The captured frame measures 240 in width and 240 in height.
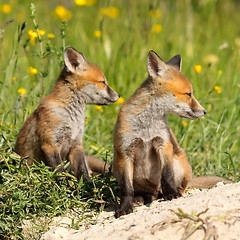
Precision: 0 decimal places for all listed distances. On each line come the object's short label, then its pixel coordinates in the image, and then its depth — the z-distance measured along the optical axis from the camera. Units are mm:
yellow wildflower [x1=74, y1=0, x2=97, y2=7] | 17975
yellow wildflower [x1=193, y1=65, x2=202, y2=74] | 14760
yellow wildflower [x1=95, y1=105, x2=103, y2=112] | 14679
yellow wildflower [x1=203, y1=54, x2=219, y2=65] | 18391
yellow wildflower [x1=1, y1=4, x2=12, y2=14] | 18108
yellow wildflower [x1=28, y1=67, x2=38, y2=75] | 13570
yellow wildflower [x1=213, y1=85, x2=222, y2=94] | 14359
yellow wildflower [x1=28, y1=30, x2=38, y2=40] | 12992
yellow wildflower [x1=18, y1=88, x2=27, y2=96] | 13692
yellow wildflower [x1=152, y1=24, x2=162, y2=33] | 18291
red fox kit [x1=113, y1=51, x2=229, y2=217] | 10258
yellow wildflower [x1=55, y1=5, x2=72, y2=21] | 19578
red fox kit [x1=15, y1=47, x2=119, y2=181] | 11711
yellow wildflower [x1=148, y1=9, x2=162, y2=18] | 17669
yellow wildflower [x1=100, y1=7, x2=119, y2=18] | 18094
